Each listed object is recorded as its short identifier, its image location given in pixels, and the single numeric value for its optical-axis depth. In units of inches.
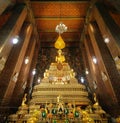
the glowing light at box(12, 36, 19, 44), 219.5
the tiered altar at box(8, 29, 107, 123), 182.3
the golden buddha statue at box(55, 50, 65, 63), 297.0
